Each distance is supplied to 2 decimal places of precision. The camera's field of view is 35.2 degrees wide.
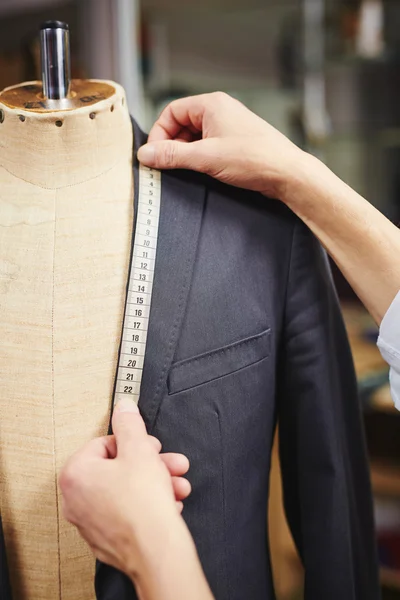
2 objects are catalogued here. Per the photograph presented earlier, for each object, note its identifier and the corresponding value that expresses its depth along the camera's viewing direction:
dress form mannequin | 0.91
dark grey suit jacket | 0.92
